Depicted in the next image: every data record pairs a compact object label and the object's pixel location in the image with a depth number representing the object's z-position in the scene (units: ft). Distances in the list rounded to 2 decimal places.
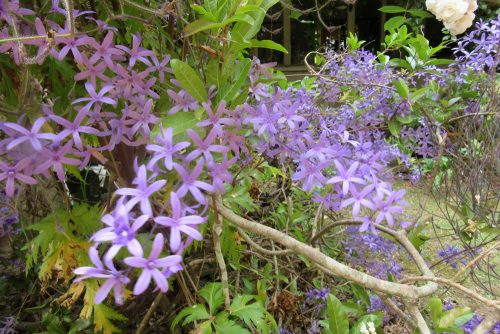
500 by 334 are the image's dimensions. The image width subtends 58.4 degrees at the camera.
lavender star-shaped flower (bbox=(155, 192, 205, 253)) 1.82
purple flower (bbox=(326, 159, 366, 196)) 2.52
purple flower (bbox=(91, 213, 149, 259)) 1.70
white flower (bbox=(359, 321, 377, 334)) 3.11
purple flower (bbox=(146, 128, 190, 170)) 2.25
